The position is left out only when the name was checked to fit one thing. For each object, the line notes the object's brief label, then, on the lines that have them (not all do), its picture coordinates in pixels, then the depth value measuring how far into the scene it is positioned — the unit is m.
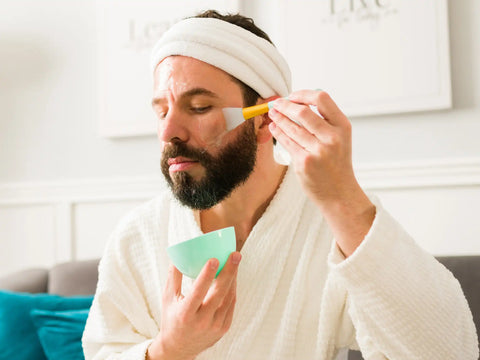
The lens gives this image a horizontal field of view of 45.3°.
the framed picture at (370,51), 1.97
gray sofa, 2.18
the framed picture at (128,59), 2.42
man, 0.93
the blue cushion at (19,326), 1.80
